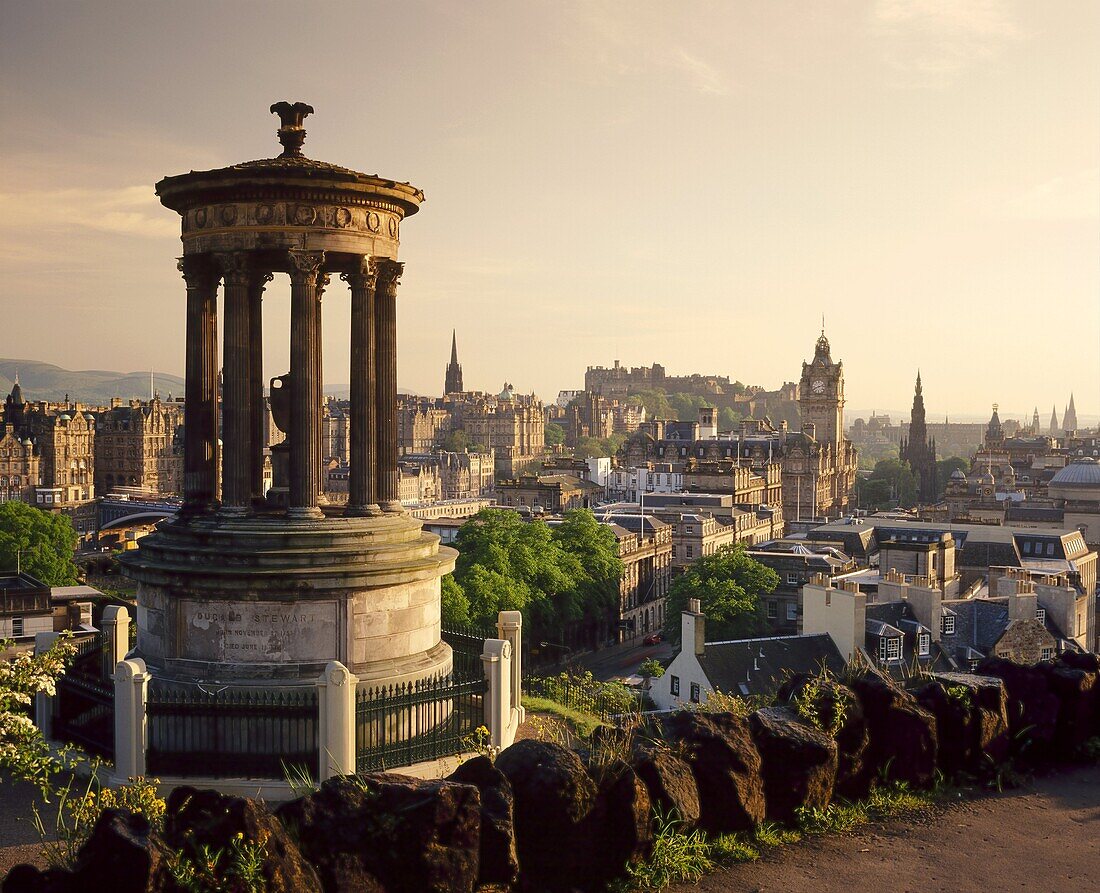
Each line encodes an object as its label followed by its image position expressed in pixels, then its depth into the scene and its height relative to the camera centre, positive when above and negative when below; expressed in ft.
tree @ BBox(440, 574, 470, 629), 172.96 -23.81
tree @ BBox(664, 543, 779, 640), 201.46 -26.10
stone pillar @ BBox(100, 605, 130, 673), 63.57 -10.28
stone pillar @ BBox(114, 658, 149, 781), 50.34 -11.84
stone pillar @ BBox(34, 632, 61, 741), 58.44 -13.42
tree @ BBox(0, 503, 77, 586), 243.81 -20.92
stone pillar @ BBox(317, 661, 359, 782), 49.65 -11.66
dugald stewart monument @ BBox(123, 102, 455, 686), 54.19 -1.64
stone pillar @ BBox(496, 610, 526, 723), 65.77 -10.90
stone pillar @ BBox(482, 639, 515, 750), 57.11 -12.09
